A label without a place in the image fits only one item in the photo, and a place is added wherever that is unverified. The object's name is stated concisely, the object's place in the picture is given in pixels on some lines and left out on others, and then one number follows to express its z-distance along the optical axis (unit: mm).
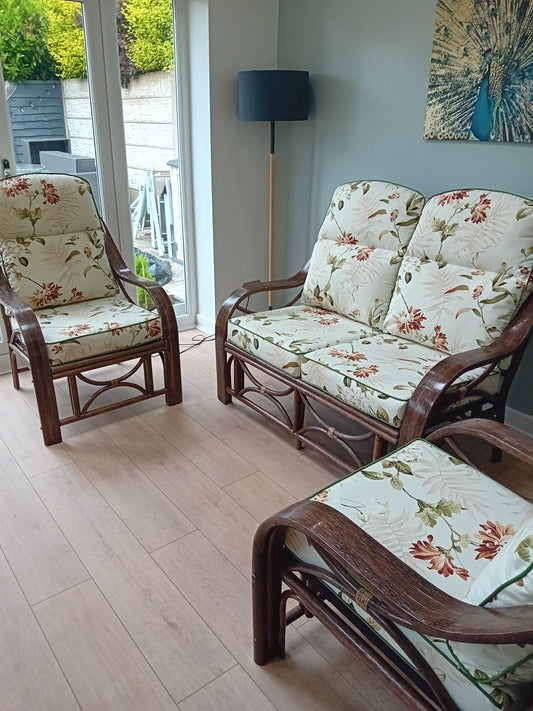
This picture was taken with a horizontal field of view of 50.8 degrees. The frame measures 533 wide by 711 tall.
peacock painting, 2244
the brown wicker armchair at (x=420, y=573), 972
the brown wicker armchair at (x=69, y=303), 2420
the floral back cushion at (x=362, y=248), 2527
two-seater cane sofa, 2016
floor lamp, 2951
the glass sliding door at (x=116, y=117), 2928
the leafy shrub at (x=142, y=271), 3586
